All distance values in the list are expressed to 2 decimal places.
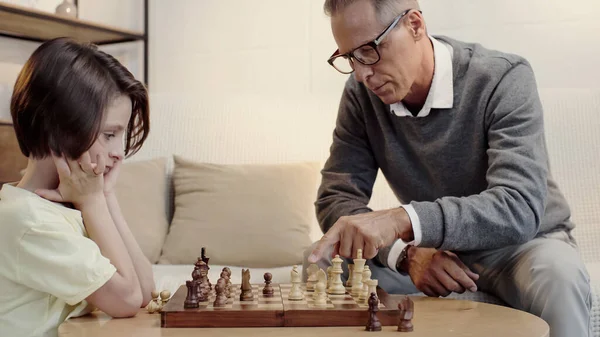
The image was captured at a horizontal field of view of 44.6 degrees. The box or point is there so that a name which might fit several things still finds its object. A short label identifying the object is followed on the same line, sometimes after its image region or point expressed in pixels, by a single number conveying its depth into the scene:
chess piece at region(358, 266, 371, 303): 1.42
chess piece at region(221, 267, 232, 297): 1.49
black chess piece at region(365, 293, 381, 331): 1.22
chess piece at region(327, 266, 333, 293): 1.51
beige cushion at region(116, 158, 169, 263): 2.56
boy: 1.34
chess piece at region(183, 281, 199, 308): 1.29
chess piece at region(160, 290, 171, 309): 1.44
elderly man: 1.62
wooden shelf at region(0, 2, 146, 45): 3.17
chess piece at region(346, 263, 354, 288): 1.59
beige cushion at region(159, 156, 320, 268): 2.51
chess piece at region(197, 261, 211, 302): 1.36
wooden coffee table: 1.21
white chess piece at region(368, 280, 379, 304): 1.43
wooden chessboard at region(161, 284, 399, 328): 1.26
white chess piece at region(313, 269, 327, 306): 1.34
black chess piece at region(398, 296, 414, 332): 1.22
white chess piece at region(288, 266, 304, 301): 1.41
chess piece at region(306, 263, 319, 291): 1.56
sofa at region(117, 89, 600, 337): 2.50
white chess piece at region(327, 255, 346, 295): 1.49
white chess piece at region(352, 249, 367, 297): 1.53
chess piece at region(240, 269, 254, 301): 1.41
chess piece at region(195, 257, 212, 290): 1.45
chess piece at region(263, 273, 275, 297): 1.48
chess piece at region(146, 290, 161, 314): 1.45
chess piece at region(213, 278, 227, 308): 1.33
